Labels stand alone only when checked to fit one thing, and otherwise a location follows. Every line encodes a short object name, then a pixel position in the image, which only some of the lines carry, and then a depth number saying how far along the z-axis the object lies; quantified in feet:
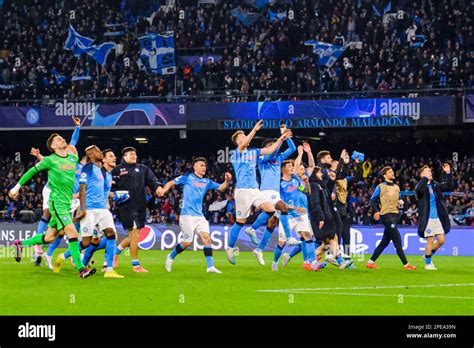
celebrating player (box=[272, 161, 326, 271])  69.10
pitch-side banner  100.32
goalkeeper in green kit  59.57
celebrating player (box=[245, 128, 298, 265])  69.46
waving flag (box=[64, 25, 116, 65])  148.25
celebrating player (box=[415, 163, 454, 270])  74.28
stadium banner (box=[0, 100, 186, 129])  135.95
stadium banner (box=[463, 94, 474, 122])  121.80
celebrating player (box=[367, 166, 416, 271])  72.69
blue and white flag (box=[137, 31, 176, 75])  143.64
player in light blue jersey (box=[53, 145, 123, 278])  61.26
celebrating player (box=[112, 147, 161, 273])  66.18
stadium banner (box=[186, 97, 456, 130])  124.16
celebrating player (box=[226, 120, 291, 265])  68.85
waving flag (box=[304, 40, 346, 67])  134.92
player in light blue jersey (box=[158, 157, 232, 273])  63.93
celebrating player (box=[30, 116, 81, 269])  69.42
